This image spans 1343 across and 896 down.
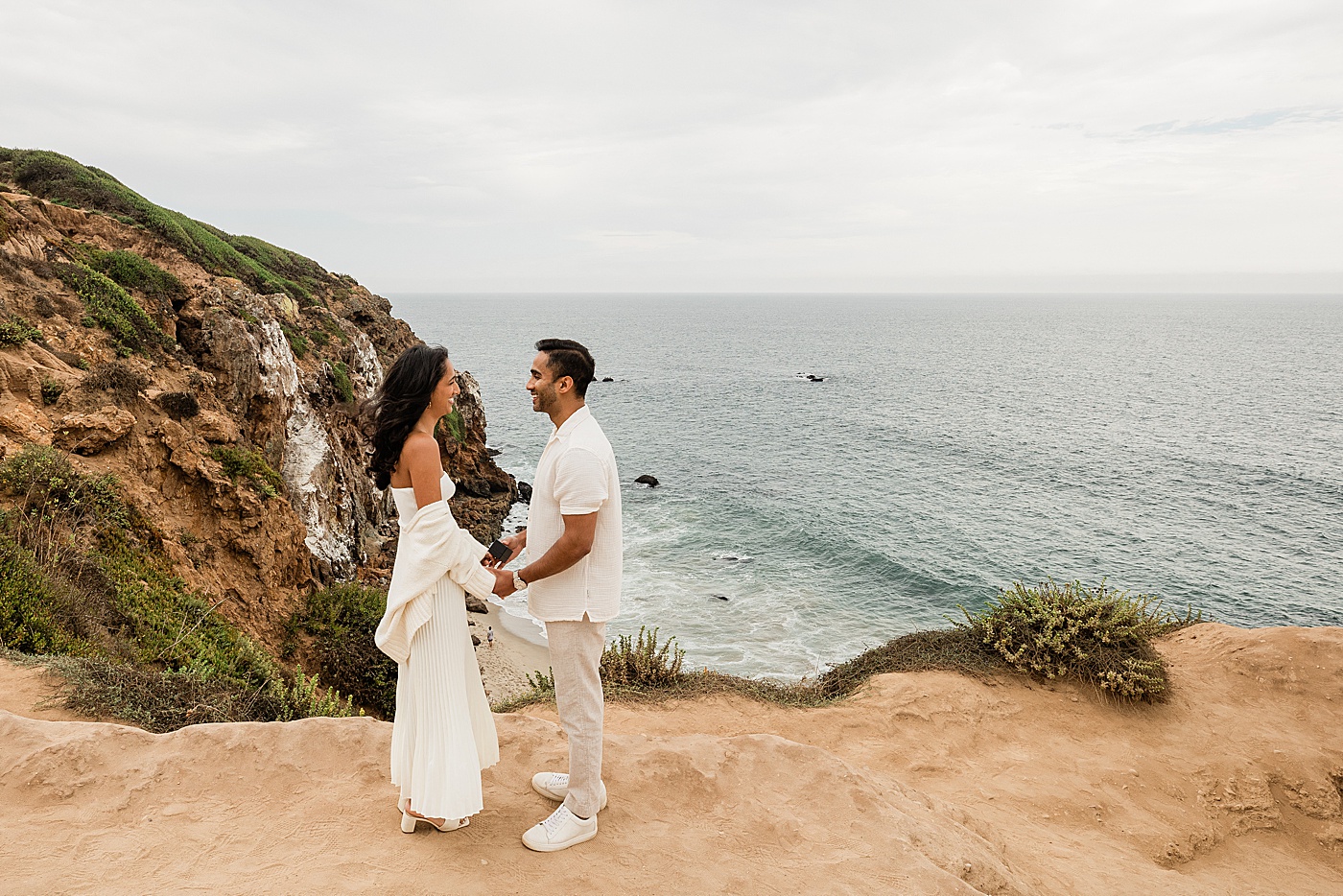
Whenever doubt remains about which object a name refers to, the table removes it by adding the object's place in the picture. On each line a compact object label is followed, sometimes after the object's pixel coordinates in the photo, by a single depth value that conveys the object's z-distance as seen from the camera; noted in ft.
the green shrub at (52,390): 33.47
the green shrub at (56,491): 26.94
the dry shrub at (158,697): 18.52
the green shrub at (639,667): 29.84
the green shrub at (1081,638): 29.22
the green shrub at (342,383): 71.51
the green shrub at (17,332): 34.70
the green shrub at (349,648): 42.93
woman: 12.21
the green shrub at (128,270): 50.85
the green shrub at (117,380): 35.91
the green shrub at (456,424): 107.96
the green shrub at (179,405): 40.96
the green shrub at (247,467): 43.04
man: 12.32
